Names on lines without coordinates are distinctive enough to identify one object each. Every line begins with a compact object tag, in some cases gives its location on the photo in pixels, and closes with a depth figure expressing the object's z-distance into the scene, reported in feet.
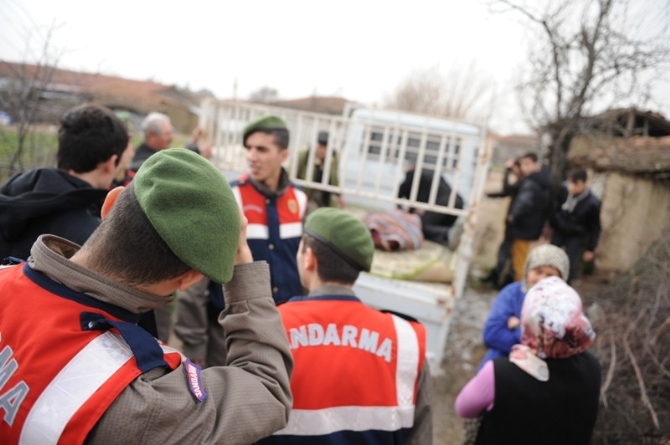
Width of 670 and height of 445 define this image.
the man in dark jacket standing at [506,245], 19.83
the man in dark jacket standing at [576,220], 17.61
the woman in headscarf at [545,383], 5.65
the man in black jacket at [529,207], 18.16
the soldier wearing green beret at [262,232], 8.00
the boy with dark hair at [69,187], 4.96
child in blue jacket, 8.29
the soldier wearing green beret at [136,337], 2.48
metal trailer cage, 12.50
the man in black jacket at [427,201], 18.17
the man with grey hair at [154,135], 13.12
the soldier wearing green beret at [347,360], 4.67
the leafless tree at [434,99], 70.85
